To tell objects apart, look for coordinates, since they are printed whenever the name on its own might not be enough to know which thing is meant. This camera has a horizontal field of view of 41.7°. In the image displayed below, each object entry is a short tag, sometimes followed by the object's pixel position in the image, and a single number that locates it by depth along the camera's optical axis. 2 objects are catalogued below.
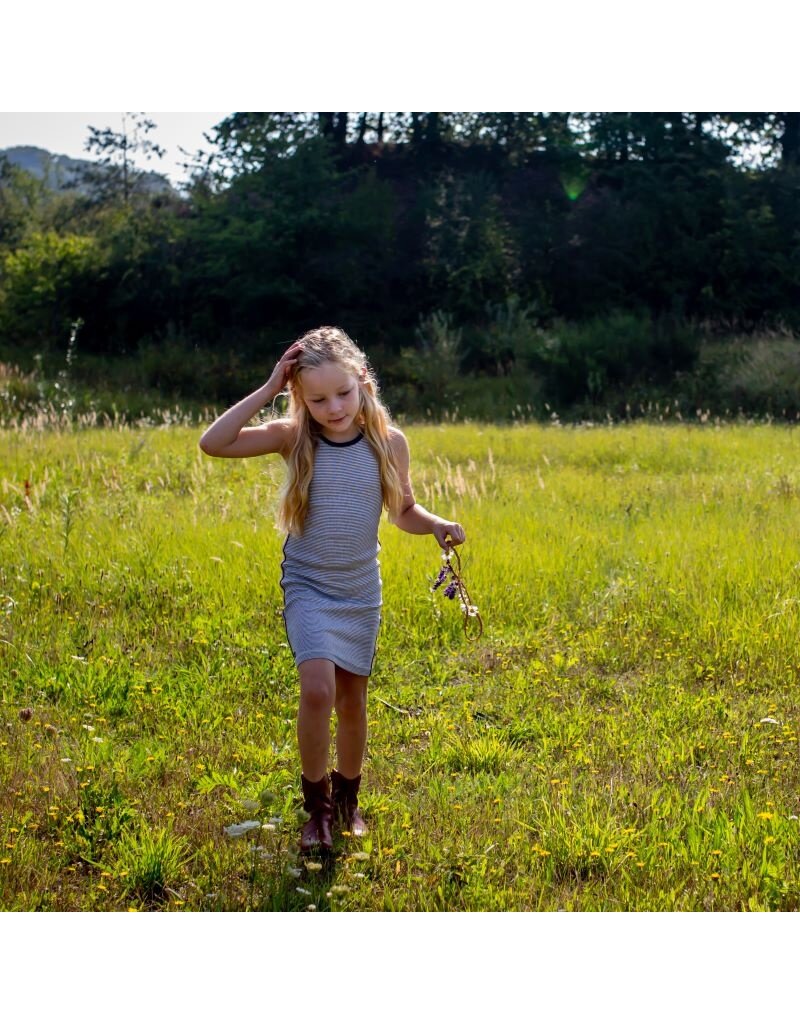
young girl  3.81
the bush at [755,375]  21.34
